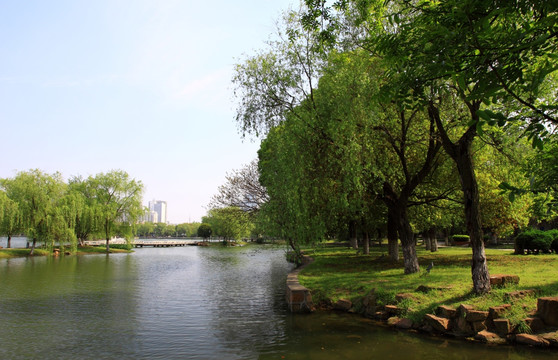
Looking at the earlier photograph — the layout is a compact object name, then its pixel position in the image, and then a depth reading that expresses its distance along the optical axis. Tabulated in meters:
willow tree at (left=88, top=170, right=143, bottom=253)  59.31
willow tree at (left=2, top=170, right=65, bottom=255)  46.62
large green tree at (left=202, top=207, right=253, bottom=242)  35.72
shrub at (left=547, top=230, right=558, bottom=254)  24.45
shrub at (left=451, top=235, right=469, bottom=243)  47.85
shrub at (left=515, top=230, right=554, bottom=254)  24.27
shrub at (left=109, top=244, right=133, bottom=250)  66.20
